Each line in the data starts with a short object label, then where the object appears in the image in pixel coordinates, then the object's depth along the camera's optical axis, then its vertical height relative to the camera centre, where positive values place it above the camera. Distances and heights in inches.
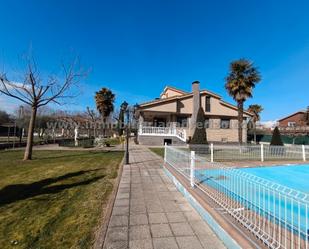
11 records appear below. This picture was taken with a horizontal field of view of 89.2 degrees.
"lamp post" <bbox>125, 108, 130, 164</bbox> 331.6 +17.2
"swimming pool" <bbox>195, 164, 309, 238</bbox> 74.9 -36.1
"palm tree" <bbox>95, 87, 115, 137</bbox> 1222.2 +256.7
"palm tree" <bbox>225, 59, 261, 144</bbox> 657.1 +246.1
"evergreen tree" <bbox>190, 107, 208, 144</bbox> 509.7 +9.6
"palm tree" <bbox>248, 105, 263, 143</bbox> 1424.2 +262.1
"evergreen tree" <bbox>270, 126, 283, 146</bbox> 554.7 +3.7
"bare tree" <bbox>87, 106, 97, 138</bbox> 1461.4 +178.3
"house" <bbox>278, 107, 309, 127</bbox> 1422.8 +198.7
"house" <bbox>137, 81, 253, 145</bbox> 742.0 +106.2
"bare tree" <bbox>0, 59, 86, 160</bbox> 375.0 +88.7
